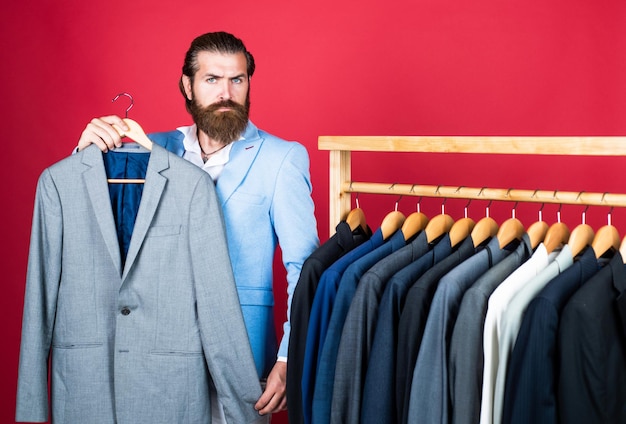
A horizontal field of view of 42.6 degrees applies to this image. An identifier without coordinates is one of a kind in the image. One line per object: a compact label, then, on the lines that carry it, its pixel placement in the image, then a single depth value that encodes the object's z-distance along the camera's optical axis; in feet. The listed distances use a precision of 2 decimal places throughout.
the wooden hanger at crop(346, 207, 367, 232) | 7.83
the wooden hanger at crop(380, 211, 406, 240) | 7.52
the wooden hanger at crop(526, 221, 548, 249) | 6.99
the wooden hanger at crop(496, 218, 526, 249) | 7.08
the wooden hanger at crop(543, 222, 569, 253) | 6.91
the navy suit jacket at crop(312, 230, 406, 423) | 6.79
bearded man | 7.77
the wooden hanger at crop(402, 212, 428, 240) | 7.45
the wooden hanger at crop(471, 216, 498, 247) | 7.17
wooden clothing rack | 6.40
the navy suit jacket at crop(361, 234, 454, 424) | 6.40
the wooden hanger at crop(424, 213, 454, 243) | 7.36
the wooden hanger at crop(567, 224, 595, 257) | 6.75
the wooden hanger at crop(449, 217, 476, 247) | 7.22
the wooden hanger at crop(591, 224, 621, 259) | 6.66
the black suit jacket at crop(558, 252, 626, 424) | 5.48
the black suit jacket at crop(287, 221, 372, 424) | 7.08
